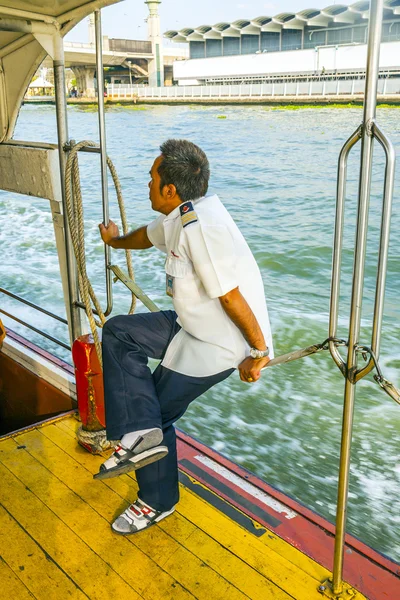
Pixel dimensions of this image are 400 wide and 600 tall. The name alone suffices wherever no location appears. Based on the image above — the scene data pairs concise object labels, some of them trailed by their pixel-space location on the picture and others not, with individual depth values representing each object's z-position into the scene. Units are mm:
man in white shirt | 1706
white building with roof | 39938
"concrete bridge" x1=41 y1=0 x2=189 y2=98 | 51781
